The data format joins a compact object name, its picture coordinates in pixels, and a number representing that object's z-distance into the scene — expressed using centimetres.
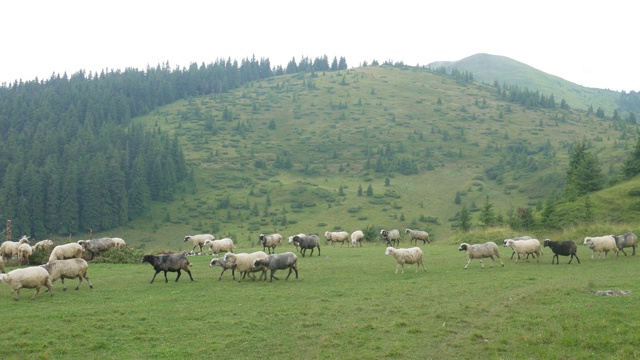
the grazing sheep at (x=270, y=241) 4069
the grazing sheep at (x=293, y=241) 3978
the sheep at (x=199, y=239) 4702
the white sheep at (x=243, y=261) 2758
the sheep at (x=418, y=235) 5506
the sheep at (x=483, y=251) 3112
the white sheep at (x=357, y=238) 5397
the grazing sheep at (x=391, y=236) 5288
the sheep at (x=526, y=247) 3222
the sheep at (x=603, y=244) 3200
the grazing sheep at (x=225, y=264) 2780
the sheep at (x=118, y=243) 4025
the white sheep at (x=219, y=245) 4184
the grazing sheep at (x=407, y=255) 2986
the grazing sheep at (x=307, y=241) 3981
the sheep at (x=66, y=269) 2362
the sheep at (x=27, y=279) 2141
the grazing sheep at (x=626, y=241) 3281
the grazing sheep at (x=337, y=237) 5428
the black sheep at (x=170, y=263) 2736
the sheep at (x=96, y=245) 3850
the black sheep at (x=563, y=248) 3117
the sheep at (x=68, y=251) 3116
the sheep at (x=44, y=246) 3694
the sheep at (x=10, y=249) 3638
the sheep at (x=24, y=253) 3450
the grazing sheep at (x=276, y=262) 2719
